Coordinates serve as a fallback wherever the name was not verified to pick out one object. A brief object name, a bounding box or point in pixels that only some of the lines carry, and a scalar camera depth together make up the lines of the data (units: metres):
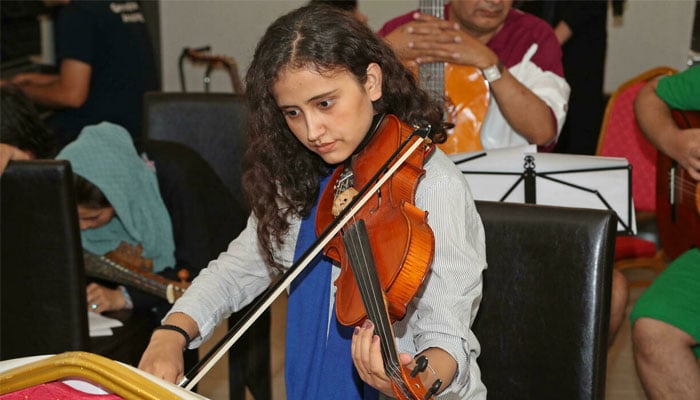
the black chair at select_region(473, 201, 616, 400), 3.75
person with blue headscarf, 4.84
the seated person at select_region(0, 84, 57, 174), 4.84
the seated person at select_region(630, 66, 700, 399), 4.46
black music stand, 4.56
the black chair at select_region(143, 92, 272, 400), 5.34
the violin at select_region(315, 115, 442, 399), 3.18
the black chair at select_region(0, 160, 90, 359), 4.34
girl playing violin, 3.46
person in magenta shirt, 4.85
